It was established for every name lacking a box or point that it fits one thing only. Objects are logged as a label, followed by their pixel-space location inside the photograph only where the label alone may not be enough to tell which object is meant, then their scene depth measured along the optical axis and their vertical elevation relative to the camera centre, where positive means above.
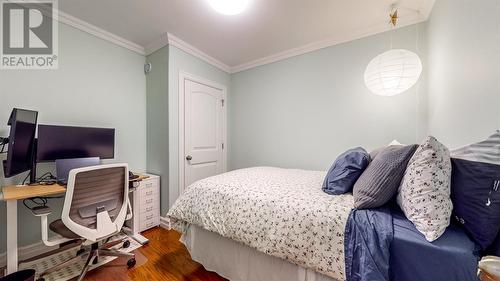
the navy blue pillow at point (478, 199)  0.73 -0.25
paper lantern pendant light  1.58 +0.58
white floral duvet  1.10 -0.53
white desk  1.37 -0.52
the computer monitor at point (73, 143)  1.83 -0.03
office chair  1.39 -0.54
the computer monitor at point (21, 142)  1.52 -0.02
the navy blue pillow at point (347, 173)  1.39 -0.25
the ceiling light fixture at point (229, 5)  1.73 +1.25
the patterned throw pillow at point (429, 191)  0.87 -0.25
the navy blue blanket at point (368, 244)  0.92 -0.54
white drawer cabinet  2.31 -0.82
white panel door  2.84 +0.14
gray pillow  1.09 -0.24
